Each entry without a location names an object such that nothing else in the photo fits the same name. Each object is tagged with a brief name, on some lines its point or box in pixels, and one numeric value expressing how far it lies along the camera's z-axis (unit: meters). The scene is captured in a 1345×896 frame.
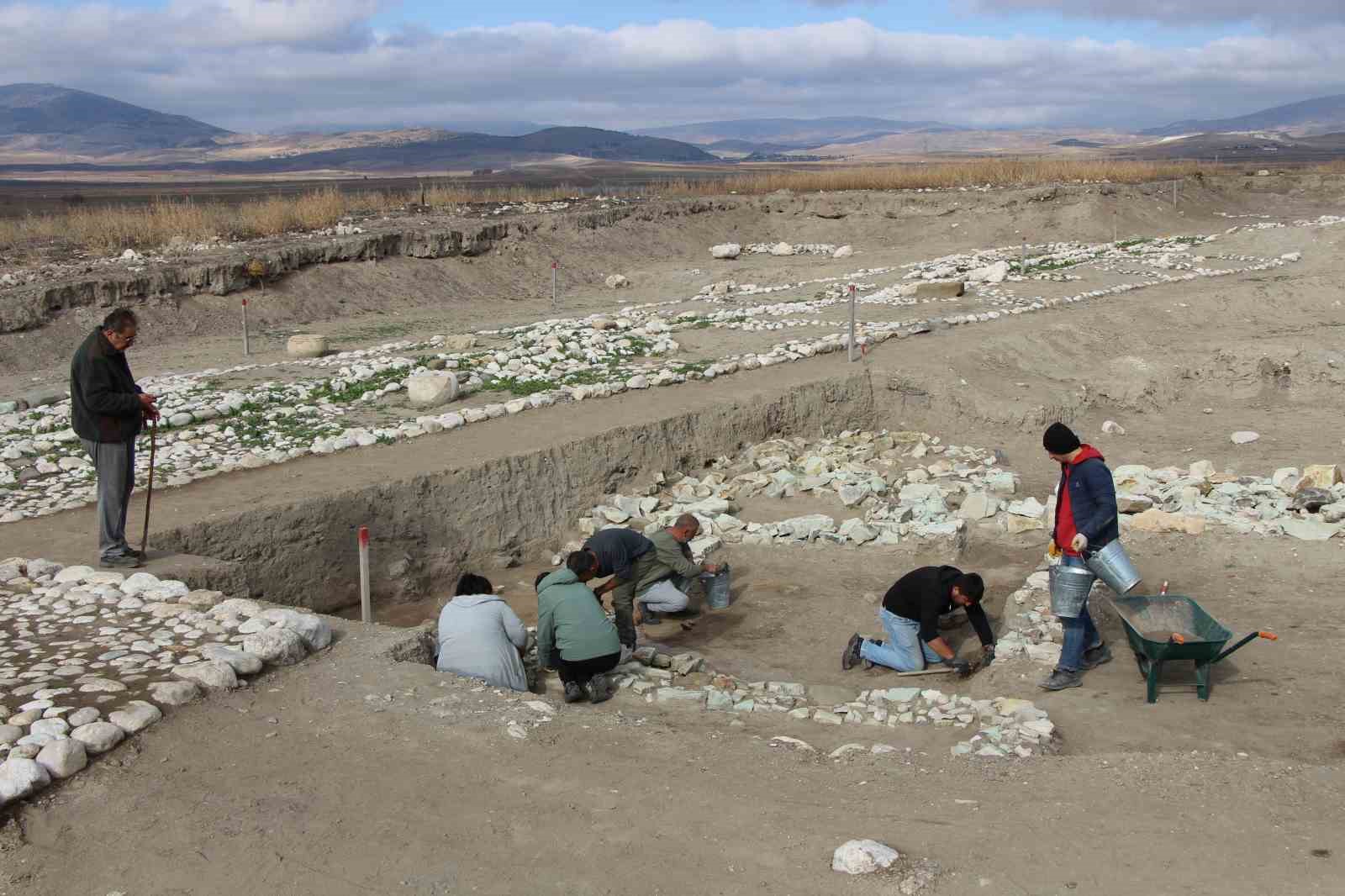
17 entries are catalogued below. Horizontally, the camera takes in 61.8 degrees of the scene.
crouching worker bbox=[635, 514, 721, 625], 8.51
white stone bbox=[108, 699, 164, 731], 5.08
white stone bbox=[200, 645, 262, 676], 5.80
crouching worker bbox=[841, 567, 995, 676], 6.99
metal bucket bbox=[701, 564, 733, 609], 8.86
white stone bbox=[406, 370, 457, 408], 12.41
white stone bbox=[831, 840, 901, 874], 4.09
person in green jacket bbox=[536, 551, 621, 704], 6.40
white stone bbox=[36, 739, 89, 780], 4.68
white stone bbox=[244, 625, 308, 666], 5.95
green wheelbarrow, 5.86
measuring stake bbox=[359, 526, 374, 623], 7.18
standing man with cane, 7.01
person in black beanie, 6.20
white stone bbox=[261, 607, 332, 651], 6.25
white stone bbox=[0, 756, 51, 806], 4.47
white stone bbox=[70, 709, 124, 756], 4.89
